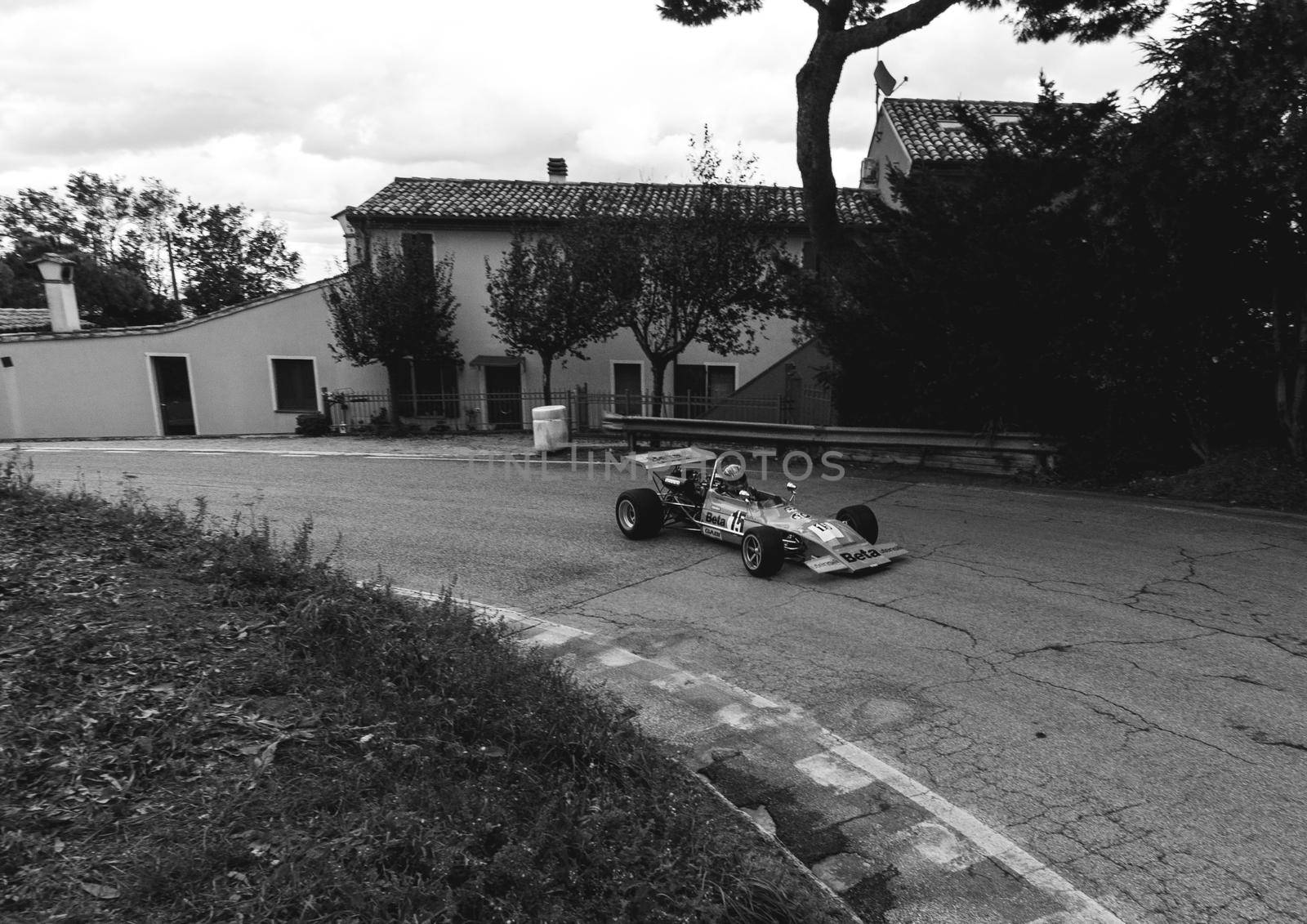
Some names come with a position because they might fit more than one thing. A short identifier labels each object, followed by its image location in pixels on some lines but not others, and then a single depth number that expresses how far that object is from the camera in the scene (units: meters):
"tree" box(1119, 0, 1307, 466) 8.68
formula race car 7.82
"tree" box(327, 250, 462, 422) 21.19
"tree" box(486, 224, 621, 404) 20.34
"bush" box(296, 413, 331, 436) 22.03
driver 8.87
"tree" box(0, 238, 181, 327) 36.06
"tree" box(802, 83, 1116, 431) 11.30
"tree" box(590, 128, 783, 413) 18.88
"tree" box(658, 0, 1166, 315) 13.77
